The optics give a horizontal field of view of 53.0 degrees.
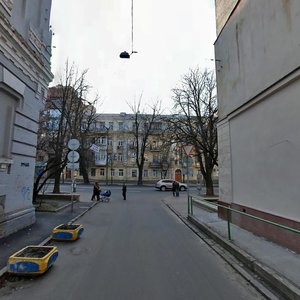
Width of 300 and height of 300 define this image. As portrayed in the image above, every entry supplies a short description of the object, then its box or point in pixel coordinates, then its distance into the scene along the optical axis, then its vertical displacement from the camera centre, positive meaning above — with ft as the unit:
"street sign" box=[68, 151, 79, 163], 49.32 +5.03
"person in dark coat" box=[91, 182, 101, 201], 79.09 -0.79
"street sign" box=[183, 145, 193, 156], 47.62 +6.21
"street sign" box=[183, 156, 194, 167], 52.84 +5.05
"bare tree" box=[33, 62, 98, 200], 77.77 +19.14
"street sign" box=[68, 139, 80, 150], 48.00 +6.83
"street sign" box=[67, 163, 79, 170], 51.42 +3.88
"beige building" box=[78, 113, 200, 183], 210.18 +18.71
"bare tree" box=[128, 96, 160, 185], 165.44 +36.80
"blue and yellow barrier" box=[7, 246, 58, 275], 17.83 -4.55
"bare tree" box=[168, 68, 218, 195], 86.28 +19.92
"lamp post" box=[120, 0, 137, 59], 41.42 +18.34
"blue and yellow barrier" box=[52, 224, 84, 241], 28.50 -4.35
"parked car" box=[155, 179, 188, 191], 134.21 +1.51
